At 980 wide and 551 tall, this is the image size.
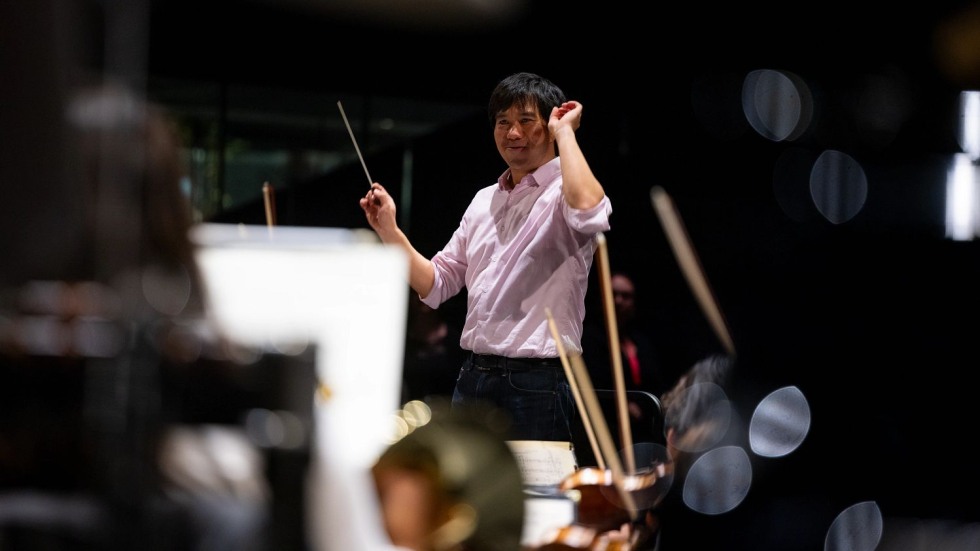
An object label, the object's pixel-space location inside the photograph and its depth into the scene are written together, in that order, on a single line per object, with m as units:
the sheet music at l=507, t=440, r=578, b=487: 8.87
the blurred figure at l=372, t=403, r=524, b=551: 8.32
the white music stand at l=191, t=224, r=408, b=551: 8.01
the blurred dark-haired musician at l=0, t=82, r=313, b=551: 7.73
